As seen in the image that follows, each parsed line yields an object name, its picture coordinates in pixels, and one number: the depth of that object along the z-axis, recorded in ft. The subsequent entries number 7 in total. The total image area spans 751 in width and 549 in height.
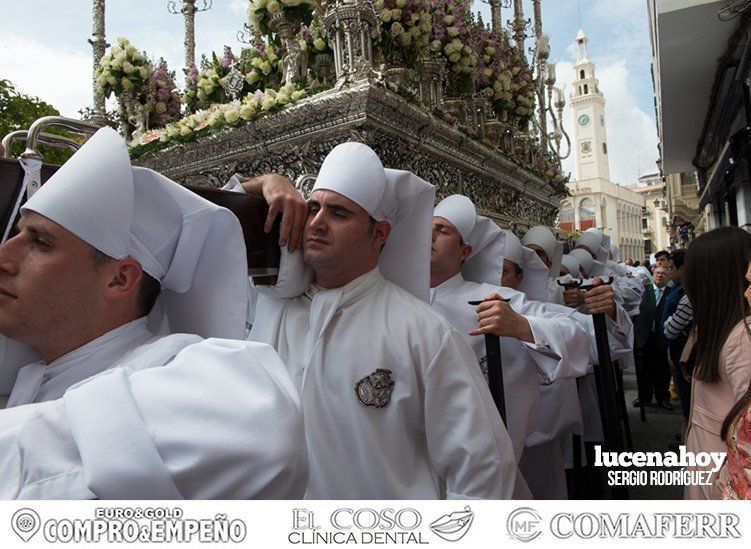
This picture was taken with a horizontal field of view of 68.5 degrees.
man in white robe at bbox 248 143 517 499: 5.92
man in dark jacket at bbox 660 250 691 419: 12.92
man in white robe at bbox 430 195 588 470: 9.02
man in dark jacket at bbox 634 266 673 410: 22.40
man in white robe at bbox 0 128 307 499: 2.63
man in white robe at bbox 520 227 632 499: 11.19
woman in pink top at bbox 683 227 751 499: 5.98
